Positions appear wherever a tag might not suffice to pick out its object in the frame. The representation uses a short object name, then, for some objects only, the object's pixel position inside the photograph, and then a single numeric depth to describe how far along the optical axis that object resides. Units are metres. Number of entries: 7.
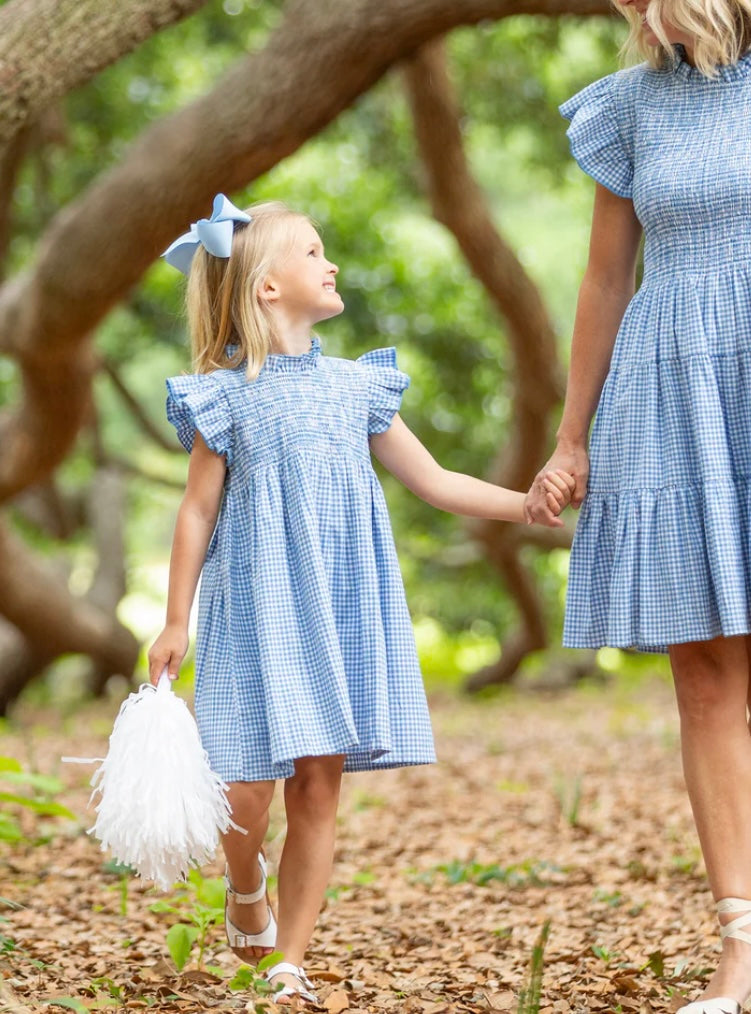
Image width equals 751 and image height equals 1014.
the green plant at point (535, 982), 3.61
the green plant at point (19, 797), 6.36
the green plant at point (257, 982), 4.79
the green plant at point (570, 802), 9.20
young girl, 4.87
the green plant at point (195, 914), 5.15
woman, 4.52
